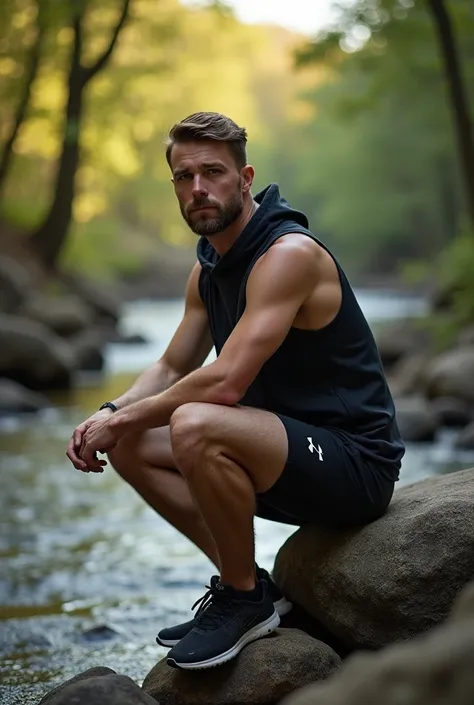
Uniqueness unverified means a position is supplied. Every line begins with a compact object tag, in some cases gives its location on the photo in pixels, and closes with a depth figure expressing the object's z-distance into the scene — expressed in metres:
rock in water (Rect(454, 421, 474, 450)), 7.38
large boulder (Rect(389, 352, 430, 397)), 10.12
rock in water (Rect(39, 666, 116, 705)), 2.72
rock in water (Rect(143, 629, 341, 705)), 2.74
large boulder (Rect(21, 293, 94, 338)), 14.91
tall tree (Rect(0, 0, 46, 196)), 17.59
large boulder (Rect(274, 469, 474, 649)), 2.82
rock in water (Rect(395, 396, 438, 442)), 7.77
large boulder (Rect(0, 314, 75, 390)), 10.95
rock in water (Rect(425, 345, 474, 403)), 8.81
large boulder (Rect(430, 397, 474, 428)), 8.47
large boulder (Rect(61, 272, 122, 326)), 18.80
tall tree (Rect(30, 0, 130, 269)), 16.28
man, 2.77
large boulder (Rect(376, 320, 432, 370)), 12.72
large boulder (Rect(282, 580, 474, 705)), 1.34
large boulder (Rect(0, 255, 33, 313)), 14.30
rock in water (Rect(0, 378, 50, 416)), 9.72
